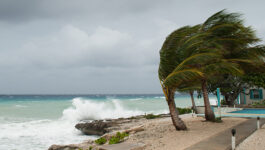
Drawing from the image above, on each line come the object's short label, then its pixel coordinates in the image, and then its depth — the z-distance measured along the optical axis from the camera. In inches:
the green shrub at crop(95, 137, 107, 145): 393.7
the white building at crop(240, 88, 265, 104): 1017.3
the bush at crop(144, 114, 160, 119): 828.2
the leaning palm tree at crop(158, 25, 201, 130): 410.0
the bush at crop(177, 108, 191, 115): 863.3
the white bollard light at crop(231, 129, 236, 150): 255.0
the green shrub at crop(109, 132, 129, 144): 346.3
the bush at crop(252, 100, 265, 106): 930.2
